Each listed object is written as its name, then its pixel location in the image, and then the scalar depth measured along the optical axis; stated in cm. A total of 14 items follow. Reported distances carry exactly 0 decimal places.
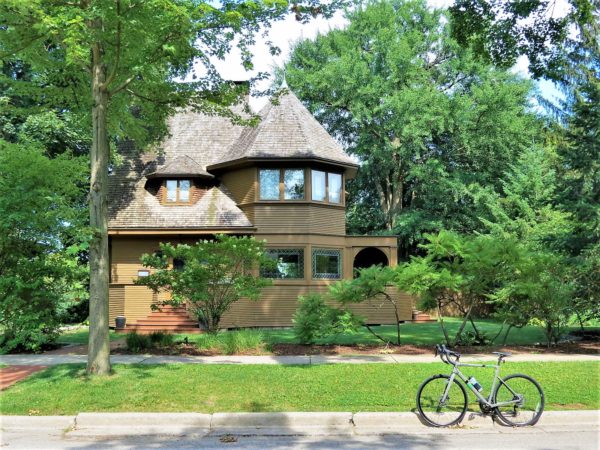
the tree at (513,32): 1225
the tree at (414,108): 2945
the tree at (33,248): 1277
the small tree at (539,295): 1245
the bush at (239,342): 1206
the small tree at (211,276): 1345
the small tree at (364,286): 1241
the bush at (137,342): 1253
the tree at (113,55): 823
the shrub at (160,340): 1314
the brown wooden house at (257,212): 2039
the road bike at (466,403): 695
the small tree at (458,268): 1181
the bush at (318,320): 1252
